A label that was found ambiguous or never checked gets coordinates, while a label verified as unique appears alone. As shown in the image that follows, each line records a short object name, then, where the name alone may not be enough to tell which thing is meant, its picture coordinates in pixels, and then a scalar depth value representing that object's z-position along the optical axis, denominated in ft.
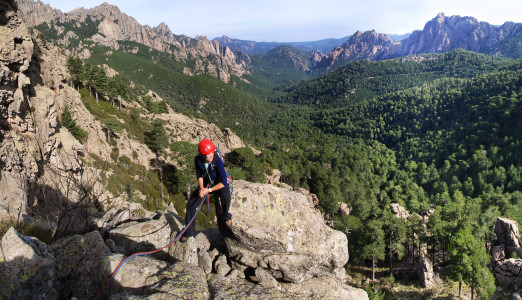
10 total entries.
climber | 27.48
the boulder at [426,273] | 101.53
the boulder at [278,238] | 32.35
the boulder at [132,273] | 19.36
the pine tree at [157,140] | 156.66
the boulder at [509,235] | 106.52
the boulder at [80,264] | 19.67
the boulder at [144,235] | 30.99
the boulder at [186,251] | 29.68
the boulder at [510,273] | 93.00
